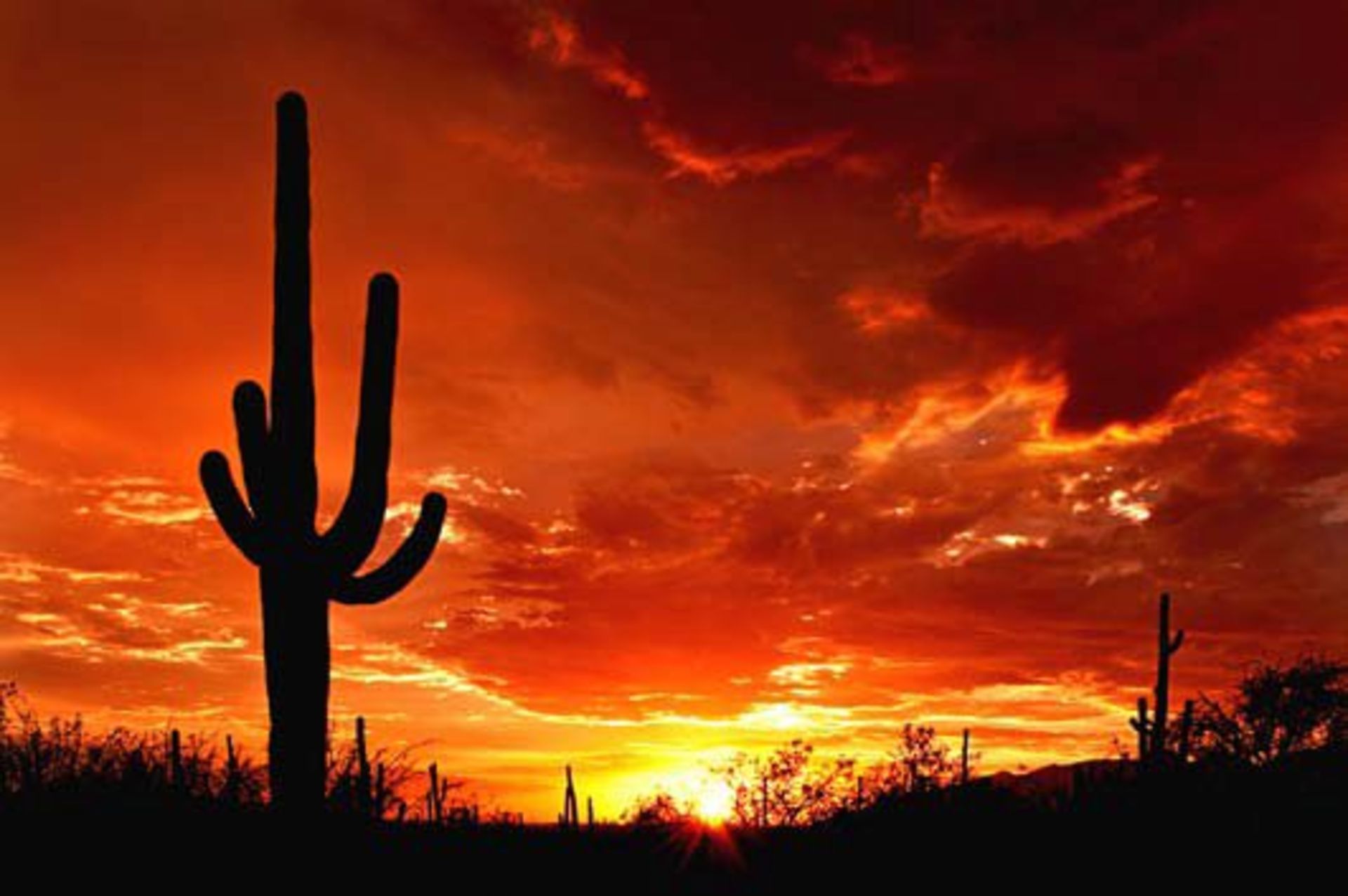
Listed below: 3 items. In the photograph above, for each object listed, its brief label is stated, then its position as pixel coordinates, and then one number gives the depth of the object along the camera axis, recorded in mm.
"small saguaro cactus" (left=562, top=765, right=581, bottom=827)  28209
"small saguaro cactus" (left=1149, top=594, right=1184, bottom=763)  24822
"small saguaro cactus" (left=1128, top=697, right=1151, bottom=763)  24672
